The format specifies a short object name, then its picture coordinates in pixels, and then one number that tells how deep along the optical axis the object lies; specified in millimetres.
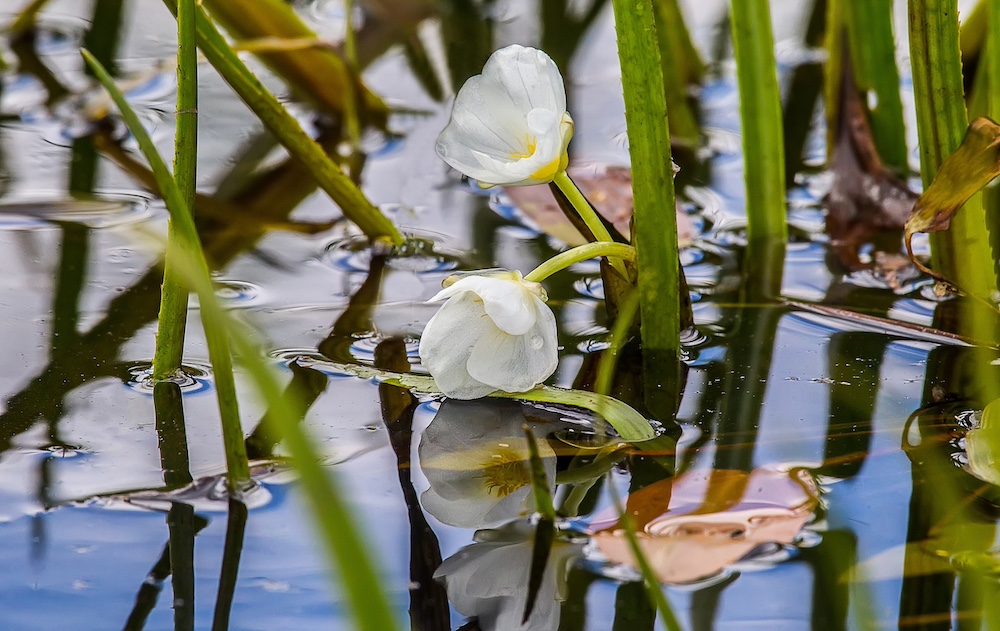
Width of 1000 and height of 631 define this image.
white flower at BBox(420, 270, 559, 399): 1936
